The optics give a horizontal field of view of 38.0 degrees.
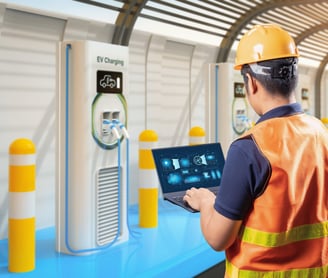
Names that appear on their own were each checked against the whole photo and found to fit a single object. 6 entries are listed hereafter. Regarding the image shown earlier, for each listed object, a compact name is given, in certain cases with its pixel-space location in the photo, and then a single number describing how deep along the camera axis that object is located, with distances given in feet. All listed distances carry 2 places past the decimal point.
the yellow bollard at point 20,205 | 11.25
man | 5.74
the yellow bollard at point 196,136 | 19.19
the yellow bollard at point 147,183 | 15.76
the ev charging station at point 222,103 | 19.79
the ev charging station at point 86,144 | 12.66
